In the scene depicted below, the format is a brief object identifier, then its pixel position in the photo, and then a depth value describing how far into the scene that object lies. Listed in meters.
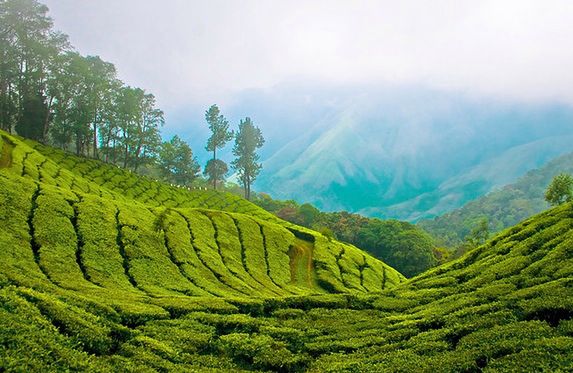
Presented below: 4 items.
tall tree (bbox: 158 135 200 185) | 118.06
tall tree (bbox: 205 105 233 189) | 114.25
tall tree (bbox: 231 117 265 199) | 118.75
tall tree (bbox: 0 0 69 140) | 82.19
